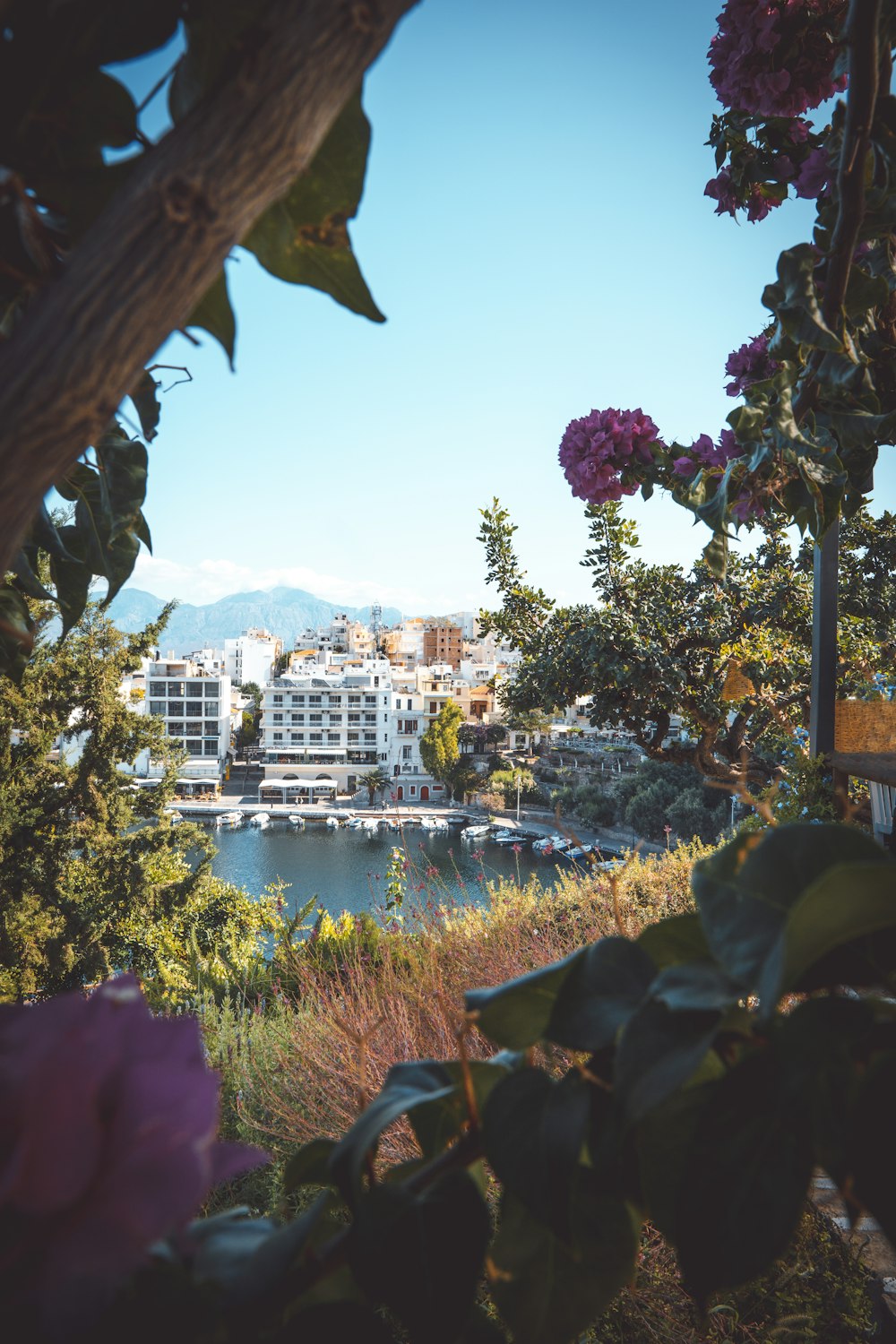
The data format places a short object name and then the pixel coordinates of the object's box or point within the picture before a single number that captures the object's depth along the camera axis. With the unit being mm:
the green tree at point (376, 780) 153058
